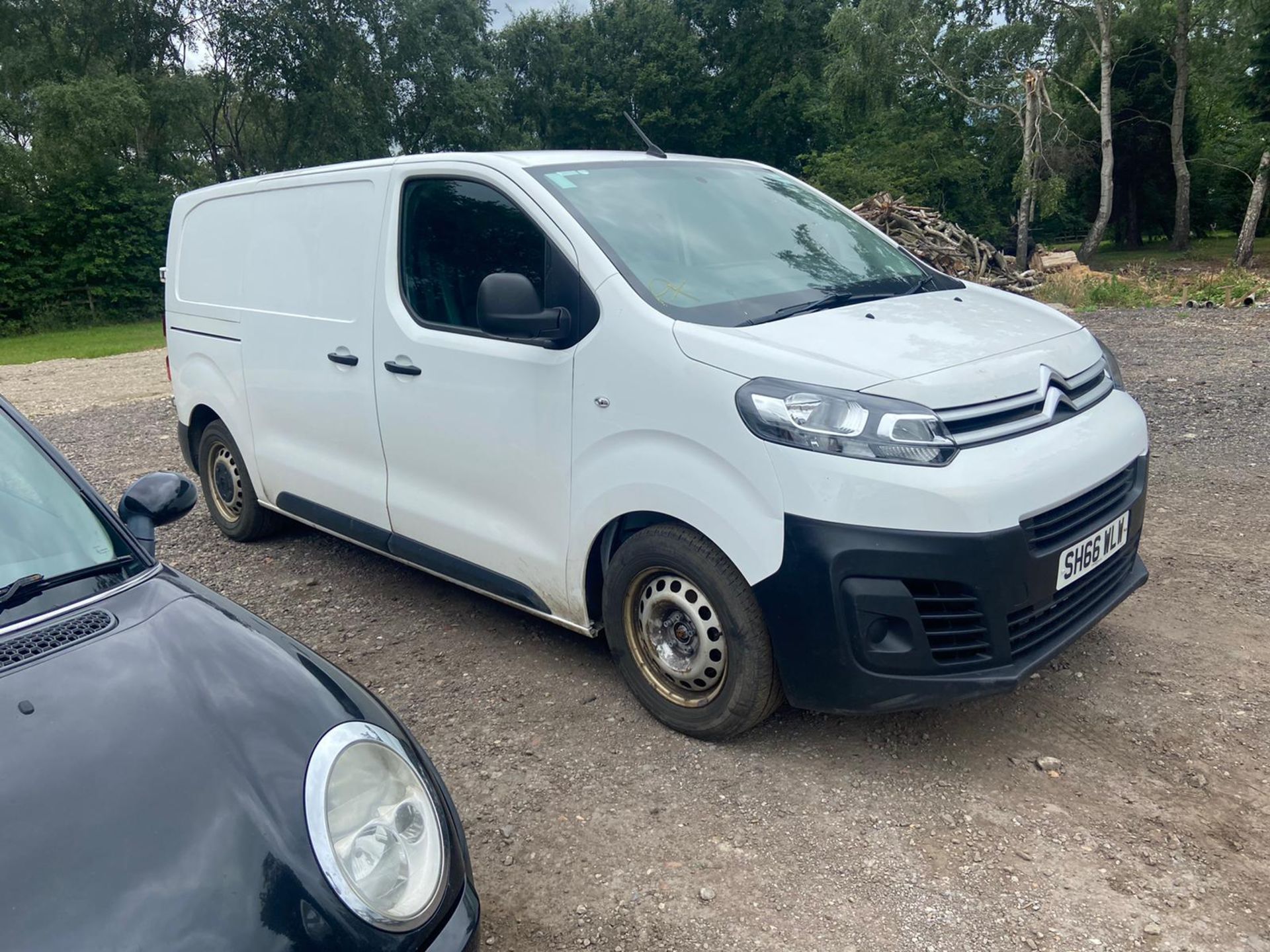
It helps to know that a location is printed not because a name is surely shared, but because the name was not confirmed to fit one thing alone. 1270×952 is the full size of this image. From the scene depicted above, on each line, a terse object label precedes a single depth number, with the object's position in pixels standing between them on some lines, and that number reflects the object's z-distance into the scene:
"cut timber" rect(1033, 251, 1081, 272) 20.52
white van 2.77
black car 1.53
